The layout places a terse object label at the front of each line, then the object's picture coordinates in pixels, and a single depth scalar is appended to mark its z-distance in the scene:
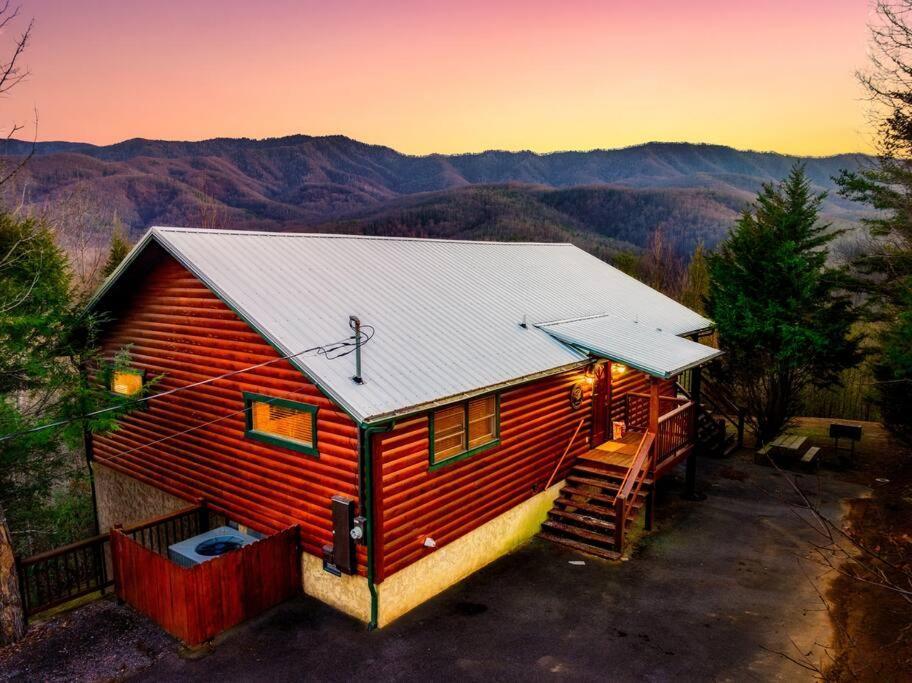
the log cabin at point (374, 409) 9.29
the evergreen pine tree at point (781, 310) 19.31
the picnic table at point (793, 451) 17.39
